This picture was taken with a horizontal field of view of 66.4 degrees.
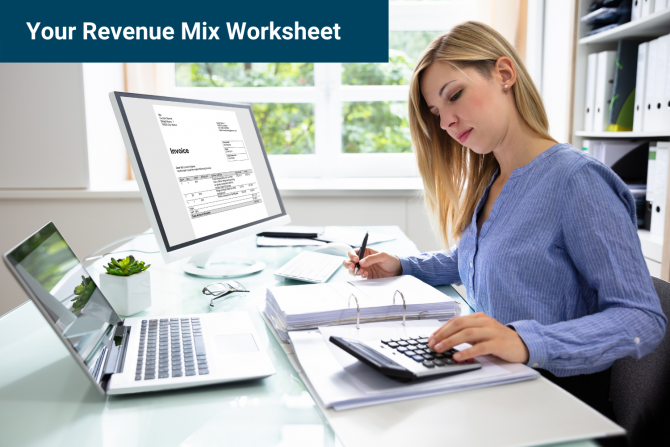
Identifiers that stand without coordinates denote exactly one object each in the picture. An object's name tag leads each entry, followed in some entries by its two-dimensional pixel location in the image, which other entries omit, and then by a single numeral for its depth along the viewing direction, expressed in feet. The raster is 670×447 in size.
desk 1.73
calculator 1.99
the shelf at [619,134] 5.33
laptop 2.05
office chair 2.64
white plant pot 3.07
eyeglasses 3.47
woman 2.30
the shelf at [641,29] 5.23
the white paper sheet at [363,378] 1.93
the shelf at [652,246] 5.41
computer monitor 3.40
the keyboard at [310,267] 3.91
